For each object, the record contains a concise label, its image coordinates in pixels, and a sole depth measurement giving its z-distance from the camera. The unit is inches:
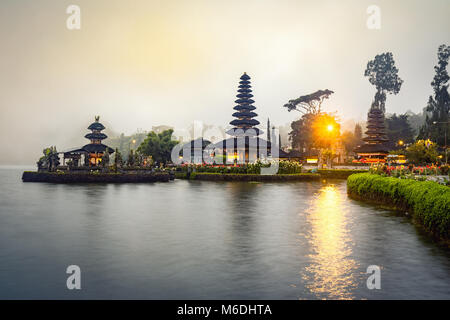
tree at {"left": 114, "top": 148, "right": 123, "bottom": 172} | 2177.7
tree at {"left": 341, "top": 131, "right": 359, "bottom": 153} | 4525.3
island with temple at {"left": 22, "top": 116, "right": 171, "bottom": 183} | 2119.8
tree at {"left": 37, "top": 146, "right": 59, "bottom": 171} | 2226.9
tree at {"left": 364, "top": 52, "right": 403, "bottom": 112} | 4717.0
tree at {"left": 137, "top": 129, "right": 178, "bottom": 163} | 3043.8
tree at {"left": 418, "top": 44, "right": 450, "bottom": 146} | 3793.3
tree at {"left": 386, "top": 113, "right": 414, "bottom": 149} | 4224.9
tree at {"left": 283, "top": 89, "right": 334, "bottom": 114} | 3939.5
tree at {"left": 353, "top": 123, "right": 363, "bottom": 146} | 4778.8
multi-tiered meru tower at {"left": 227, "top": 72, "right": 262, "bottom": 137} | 3157.0
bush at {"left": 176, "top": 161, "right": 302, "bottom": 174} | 2178.9
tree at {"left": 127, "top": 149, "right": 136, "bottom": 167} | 2288.0
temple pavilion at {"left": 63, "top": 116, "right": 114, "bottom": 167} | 3144.7
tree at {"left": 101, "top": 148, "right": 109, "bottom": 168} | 2229.6
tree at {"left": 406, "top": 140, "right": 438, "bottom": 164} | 2274.9
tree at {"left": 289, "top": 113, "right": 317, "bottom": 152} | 3909.9
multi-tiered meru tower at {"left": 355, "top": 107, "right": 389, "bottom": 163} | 3309.5
